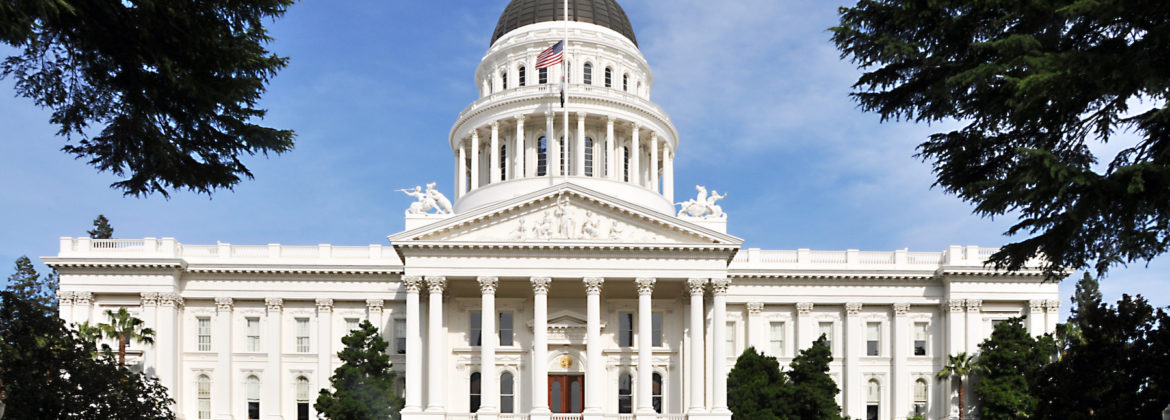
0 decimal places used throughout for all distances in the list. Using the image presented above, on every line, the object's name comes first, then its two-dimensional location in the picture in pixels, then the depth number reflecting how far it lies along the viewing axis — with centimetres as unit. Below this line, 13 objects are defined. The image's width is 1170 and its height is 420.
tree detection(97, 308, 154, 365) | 5047
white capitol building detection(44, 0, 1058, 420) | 4919
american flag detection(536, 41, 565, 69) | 5681
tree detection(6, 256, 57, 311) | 7606
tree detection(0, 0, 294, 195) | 1780
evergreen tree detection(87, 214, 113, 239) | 7619
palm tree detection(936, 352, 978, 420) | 5672
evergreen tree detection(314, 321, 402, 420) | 4762
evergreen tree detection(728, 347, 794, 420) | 4903
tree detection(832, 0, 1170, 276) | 1820
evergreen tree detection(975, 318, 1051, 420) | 5403
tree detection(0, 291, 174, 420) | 2572
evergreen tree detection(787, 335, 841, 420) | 4972
